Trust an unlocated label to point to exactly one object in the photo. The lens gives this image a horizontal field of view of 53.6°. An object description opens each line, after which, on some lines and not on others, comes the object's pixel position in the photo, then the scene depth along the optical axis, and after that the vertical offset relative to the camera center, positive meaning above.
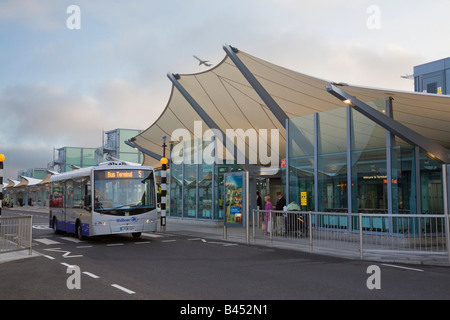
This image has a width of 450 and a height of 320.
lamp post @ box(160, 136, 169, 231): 21.00 -0.40
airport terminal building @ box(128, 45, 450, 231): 14.84 +1.99
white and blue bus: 15.94 -0.49
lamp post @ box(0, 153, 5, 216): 14.86 +0.84
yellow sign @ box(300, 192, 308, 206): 18.27 -0.55
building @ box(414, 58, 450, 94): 40.56 +10.26
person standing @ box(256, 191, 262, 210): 24.52 -0.88
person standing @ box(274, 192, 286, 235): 14.40 -1.20
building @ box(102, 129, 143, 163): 68.00 +6.36
